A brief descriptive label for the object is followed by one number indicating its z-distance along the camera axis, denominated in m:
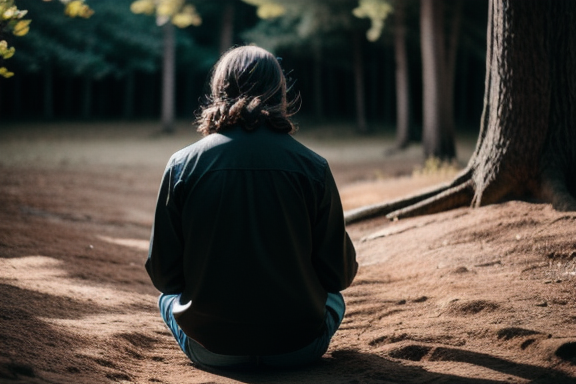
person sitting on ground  2.94
